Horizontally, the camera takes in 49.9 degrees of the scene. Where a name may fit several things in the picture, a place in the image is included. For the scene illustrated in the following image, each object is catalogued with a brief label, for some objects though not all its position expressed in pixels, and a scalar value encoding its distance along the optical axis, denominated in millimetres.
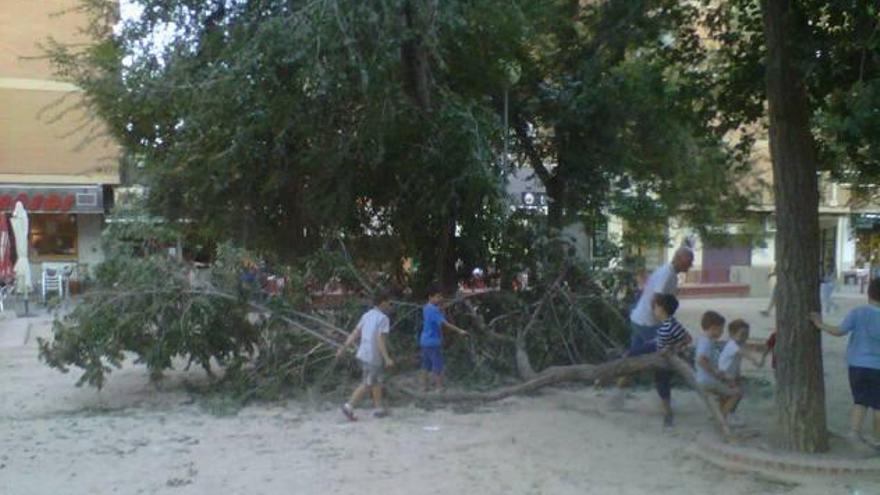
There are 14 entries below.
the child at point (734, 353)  8508
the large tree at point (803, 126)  7551
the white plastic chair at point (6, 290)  23744
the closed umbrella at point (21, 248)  21297
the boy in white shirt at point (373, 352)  9719
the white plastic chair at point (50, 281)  25828
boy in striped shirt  8797
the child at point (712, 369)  8266
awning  27812
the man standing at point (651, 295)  9578
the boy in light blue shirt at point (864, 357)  7730
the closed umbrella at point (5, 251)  21906
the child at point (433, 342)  10867
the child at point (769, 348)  9829
